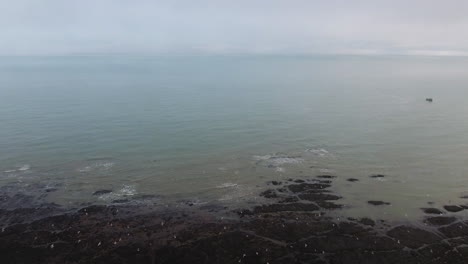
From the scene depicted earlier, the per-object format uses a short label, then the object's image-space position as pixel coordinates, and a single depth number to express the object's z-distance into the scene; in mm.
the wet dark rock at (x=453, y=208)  42484
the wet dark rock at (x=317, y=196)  44781
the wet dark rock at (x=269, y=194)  45812
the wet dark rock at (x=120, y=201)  44844
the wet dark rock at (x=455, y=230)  36625
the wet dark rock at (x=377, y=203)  44469
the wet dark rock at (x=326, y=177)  52262
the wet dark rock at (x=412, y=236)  35125
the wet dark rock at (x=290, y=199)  44009
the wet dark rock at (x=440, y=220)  39219
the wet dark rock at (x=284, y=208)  41625
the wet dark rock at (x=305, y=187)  47422
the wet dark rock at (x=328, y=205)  42622
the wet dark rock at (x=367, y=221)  39112
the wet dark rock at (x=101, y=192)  47156
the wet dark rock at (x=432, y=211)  42125
